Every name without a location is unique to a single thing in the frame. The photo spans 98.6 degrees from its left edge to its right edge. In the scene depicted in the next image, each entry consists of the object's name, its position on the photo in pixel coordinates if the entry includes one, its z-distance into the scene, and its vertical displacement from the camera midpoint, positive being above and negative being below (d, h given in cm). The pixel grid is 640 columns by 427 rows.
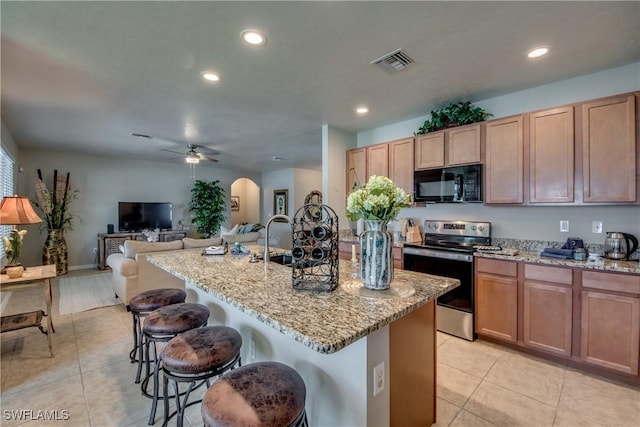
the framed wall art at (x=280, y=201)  923 +36
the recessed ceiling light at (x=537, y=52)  223 +132
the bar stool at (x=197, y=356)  136 -73
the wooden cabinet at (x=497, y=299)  265 -87
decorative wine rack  146 -19
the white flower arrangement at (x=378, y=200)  143 +6
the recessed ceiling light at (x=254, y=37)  200 +130
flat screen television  676 -9
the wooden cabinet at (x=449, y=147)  312 +77
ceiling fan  514 +106
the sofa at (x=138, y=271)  361 -79
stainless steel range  290 -58
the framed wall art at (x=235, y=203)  1158 +38
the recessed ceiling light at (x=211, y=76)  258 +130
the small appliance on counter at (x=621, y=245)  241 -30
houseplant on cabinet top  319 +114
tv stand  619 -67
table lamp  260 -7
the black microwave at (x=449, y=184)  312 +33
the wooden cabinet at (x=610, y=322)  210 -88
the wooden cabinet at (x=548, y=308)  238 -87
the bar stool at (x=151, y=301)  214 -71
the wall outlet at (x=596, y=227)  265 -15
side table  256 -105
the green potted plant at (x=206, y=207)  792 +15
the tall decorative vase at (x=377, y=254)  145 -23
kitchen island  110 -62
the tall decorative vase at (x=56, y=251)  566 -80
